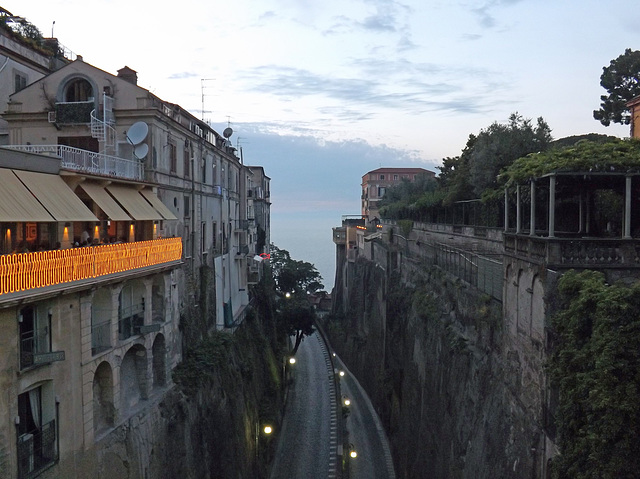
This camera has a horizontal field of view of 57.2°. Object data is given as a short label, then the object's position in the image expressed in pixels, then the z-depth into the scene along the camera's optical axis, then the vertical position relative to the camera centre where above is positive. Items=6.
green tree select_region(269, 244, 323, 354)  56.12 -8.80
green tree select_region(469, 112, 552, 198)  33.42 +3.81
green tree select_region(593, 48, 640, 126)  39.31 +8.81
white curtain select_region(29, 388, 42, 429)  13.99 -4.61
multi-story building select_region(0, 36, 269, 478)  13.71 -1.36
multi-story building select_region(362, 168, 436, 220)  108.19 +6.04
